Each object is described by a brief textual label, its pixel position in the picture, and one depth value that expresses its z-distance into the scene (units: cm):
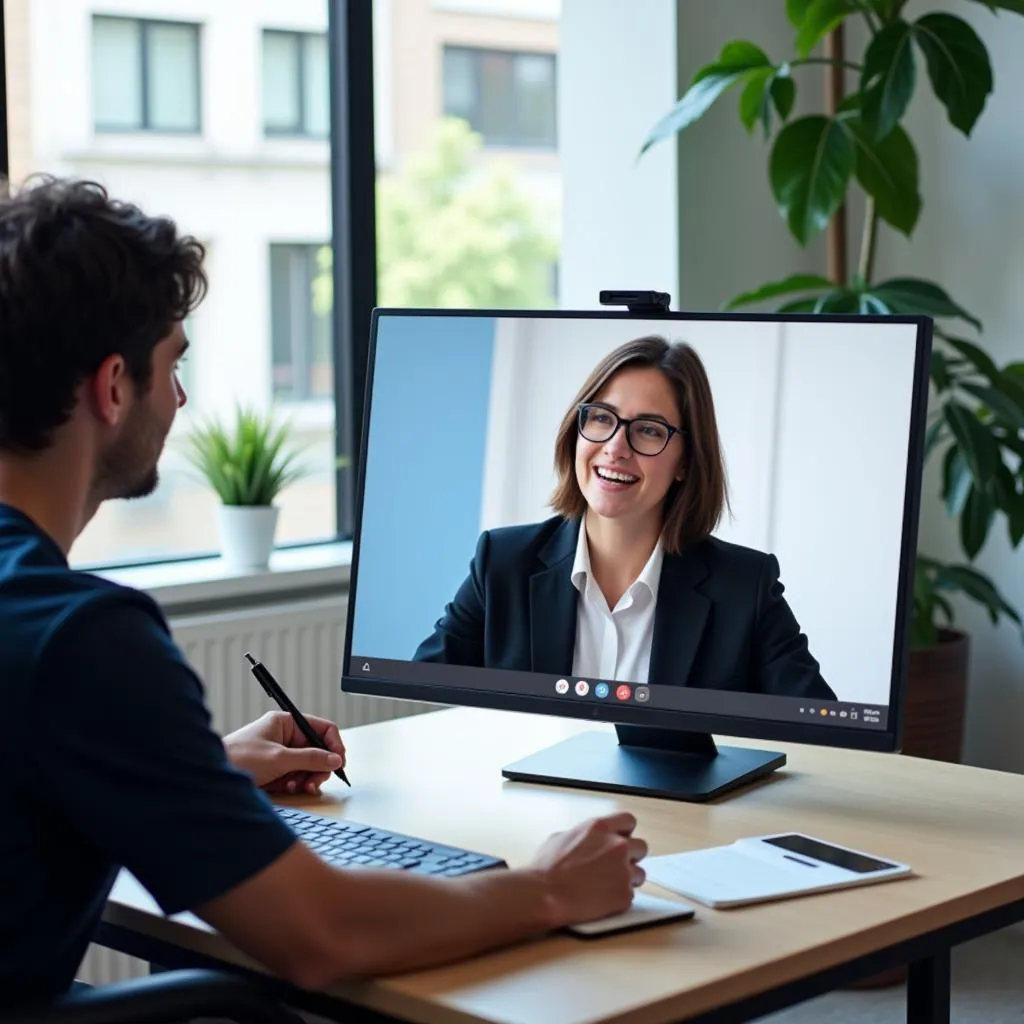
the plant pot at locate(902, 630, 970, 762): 334
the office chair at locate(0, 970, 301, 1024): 163
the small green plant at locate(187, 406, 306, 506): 346
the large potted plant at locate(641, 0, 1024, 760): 328
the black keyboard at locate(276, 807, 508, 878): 188
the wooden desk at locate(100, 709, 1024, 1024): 169
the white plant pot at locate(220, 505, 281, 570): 346
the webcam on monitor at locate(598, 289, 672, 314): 217
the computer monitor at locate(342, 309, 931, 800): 207
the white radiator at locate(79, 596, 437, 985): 321
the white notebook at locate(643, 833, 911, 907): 186
